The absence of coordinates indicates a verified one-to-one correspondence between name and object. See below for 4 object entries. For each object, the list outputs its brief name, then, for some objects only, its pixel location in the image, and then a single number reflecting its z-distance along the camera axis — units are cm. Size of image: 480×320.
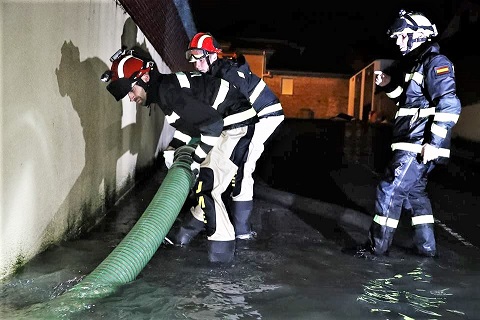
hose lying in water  281
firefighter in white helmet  373
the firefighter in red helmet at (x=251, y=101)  436
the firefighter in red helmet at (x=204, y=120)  359
